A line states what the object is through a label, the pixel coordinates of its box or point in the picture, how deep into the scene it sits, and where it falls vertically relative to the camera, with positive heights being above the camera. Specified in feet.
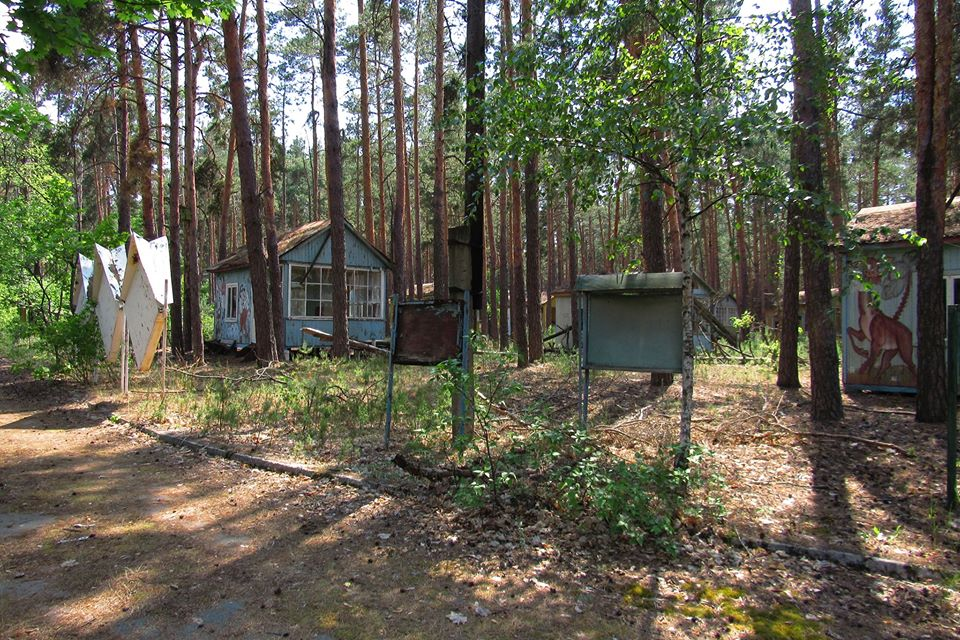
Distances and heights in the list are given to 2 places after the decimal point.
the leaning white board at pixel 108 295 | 34.81 +1.04
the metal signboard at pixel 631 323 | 19.61 -0.80
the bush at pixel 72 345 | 36.52 -2.06
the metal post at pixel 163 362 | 29.81 -2.69
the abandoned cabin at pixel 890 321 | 34.14 -1.66
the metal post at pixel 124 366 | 33.99 -3.15
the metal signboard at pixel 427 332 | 20.56 -0.99
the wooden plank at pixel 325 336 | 39.38 -2.25
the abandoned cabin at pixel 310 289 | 62.54 +2.04
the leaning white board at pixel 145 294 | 30.35 +0.88
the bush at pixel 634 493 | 14.07 -4.99
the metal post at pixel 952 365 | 15.10 -1.89
